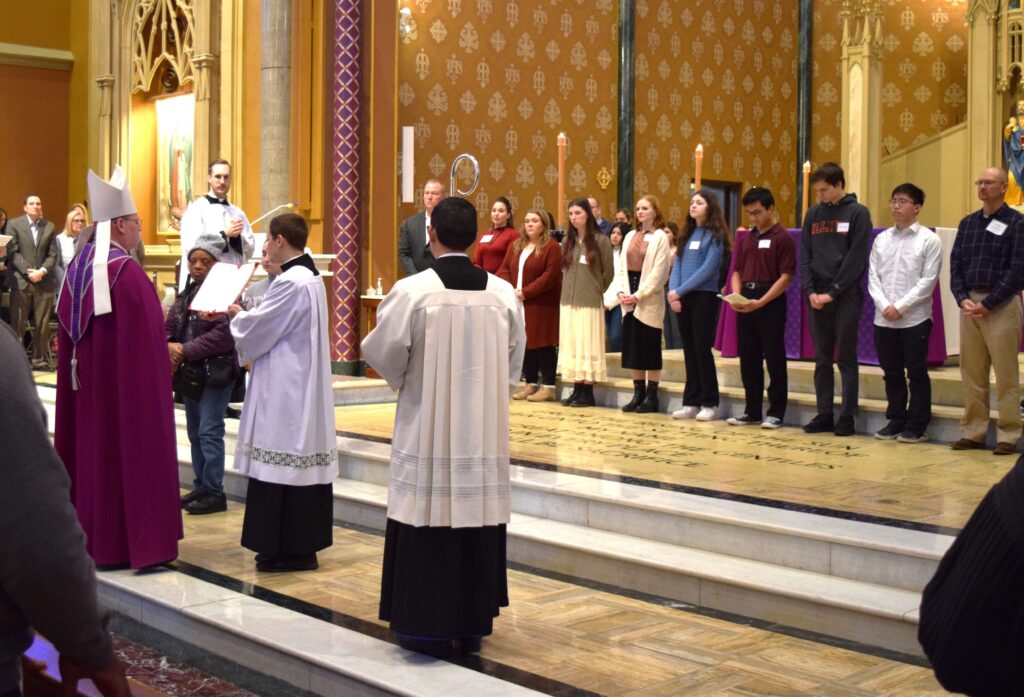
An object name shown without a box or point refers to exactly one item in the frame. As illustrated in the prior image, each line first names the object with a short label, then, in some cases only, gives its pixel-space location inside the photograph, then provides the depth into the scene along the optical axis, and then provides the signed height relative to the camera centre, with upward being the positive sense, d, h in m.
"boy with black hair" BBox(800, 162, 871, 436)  7.03 +0.30
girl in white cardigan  8.10 +0.22
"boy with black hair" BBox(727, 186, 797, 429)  7.39 +0.23
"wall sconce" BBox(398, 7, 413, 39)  11.17 +2.91
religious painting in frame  11.82 +1.73
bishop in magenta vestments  4.57 -0.33
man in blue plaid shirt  6.21 +0.20
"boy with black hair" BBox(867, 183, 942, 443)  6.74 +0.16
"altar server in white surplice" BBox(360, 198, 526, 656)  3.65 -0.36
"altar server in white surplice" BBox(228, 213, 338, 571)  4.73 -0.37
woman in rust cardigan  8.65 +0.40
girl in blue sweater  7.77 +0.31
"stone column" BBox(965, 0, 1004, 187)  11.12 +2.38
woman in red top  8.98 +0.70
